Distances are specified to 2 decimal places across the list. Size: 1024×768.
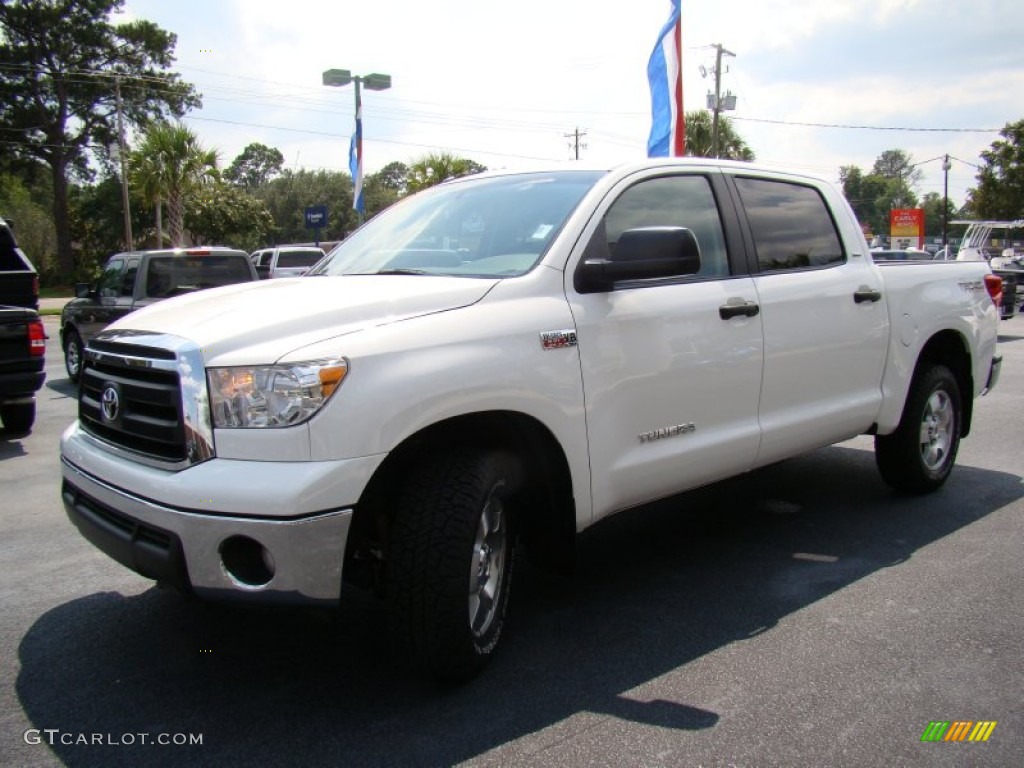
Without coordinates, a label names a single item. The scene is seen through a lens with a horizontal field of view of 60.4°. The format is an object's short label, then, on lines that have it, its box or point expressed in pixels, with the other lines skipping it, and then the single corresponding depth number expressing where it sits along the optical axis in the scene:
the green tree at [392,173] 107.81
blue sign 26.42
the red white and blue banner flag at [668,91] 12.20
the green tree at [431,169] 32.94
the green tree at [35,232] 46.47
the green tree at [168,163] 29.59
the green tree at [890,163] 150.62
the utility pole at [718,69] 36.66
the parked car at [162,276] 10.00
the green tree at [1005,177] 51.81
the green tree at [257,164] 114.50
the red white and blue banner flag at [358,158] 22.28
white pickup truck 2.71
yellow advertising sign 51.29
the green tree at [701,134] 34.69
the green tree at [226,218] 45.44
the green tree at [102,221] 48.69
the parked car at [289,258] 21.81
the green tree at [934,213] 112.75
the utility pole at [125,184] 35.00
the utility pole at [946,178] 62.28
